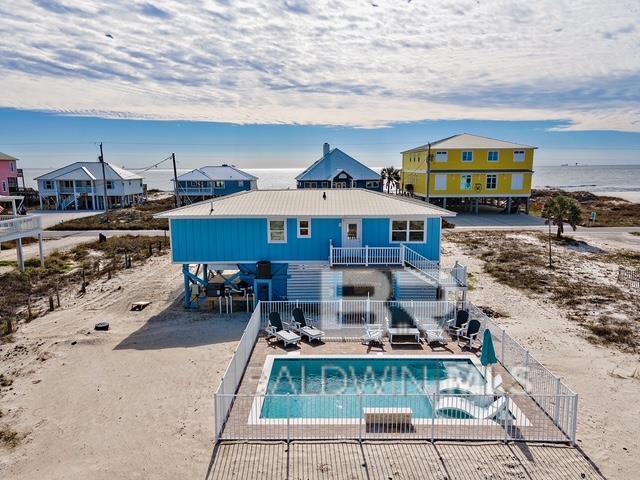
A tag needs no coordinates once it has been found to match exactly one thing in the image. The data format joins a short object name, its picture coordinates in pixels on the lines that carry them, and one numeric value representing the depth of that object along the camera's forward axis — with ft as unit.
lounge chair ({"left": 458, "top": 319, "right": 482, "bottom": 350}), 54.55
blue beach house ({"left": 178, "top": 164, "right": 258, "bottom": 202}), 219.00
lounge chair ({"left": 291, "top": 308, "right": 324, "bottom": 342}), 56.03
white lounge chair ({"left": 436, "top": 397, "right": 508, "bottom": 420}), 38.50
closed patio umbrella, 41.42
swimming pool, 40.22
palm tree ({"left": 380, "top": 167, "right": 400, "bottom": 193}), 199.82
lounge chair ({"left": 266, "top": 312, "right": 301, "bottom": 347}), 54.39
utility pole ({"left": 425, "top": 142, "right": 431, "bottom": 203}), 148.85
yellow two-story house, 166.81
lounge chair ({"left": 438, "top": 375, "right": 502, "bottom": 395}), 43.06
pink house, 199.52
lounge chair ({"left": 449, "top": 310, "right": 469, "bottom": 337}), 57.77
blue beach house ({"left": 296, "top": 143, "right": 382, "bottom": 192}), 174.60
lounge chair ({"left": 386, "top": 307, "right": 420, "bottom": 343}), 55.62
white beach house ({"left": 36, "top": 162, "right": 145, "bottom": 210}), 201.77
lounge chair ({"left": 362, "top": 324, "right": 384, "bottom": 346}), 55.42
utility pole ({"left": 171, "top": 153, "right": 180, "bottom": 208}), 136.77
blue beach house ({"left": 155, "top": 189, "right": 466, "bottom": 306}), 67.00
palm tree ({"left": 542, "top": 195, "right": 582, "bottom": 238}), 114.73
